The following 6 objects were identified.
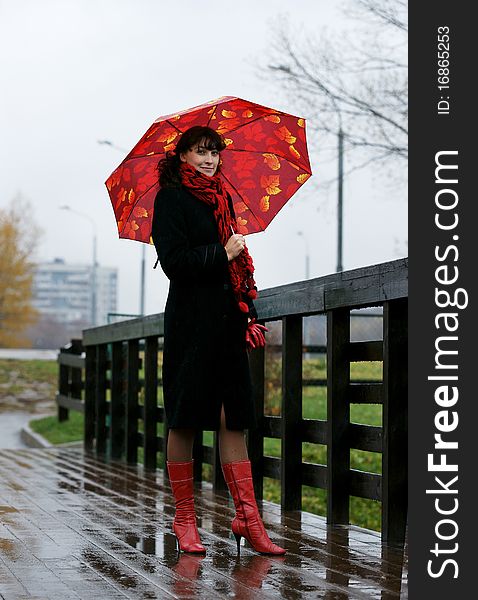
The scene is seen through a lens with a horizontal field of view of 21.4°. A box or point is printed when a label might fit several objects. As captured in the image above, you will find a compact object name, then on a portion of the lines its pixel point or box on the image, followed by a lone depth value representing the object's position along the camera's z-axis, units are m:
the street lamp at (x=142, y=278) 38.06
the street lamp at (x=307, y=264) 49.53
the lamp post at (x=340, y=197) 16.95
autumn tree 51.88
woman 4.80
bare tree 16.25
